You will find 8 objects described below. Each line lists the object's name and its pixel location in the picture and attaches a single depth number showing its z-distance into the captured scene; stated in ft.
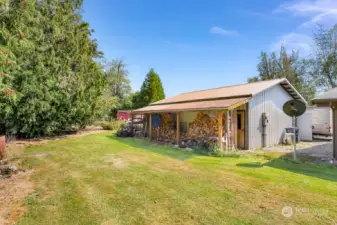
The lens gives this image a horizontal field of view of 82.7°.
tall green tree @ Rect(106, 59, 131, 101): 124.06
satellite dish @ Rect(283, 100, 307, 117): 25.23
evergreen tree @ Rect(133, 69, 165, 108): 94.38
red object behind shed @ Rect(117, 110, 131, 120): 99.30
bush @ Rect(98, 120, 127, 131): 69.10
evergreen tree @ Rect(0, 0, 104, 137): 38.34
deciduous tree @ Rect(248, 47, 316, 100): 88.43
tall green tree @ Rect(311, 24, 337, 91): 77.25
